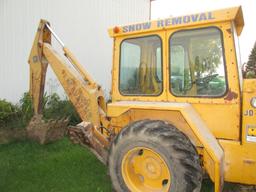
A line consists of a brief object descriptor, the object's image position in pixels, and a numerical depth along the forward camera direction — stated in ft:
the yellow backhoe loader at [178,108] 9.94
